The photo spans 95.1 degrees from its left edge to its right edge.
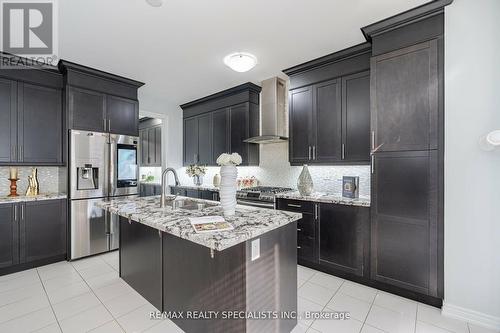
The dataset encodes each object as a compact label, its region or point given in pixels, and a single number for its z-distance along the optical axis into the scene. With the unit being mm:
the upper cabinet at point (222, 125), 4172
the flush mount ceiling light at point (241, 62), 2651
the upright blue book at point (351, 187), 2854
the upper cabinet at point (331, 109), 2789
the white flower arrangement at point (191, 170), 4649
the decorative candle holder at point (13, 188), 3242
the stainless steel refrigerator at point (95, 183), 3336
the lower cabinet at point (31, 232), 2904
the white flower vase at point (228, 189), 1804
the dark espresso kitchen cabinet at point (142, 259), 2104
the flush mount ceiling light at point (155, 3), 1968
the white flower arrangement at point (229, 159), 1854
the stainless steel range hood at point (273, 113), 3732
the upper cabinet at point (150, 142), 5672
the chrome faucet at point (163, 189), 2245
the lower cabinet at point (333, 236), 2564
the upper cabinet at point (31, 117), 3039
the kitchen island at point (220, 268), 1451
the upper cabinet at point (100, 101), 3328
